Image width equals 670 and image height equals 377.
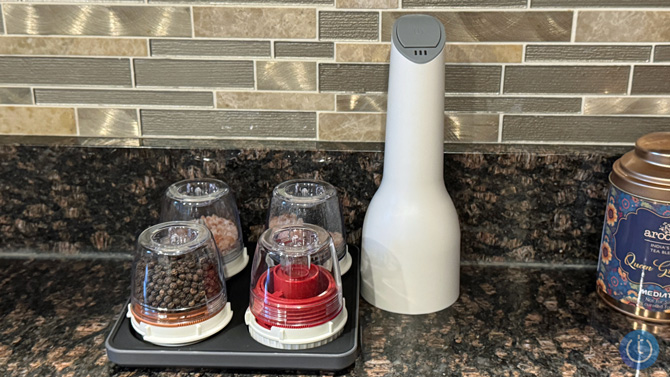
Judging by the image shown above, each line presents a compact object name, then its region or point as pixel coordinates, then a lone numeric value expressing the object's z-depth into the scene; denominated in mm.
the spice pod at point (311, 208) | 964
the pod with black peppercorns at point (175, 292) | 827
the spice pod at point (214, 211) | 972
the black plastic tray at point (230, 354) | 811
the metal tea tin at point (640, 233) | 870
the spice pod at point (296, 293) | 821
